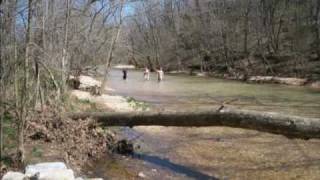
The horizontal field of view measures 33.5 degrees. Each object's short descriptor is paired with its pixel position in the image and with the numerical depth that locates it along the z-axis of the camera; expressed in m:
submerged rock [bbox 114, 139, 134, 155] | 14.67
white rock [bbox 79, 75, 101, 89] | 32.51
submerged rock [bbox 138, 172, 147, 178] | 12.13
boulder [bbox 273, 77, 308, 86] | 45.97
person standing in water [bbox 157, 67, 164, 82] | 52.05
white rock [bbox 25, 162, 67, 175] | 9.29
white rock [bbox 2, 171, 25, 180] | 8.64
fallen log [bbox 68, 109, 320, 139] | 11.71
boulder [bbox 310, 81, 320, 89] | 43.23
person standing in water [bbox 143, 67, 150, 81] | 55.17
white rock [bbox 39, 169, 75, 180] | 8.73
